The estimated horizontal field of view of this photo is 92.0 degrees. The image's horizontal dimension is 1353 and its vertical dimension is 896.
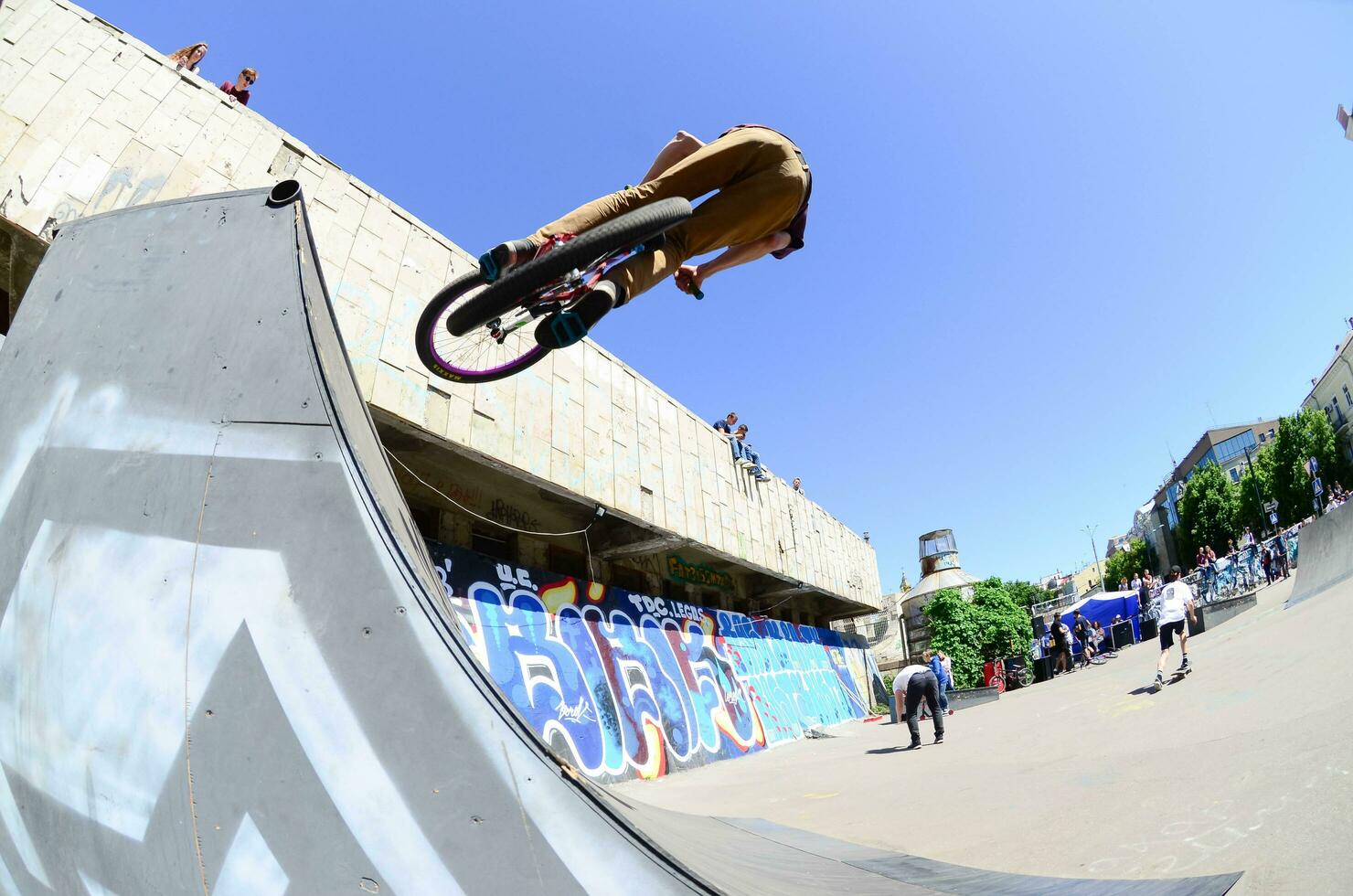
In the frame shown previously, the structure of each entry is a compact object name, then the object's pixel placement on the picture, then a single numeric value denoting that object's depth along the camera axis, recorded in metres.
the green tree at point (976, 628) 24.83
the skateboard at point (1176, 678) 8.00
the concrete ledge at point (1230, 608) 15.55
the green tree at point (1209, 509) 56.19
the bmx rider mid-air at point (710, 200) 3.43
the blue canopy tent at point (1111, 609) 21.31
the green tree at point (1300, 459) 42.78
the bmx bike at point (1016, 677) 18.80
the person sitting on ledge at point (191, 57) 8.25
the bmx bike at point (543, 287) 3.23
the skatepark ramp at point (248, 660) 1.66
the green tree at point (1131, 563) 82.99
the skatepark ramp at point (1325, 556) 11.70
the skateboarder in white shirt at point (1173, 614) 8.52
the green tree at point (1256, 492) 48.47
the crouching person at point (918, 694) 8.81
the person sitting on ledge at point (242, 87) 8.55
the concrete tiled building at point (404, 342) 6.98
